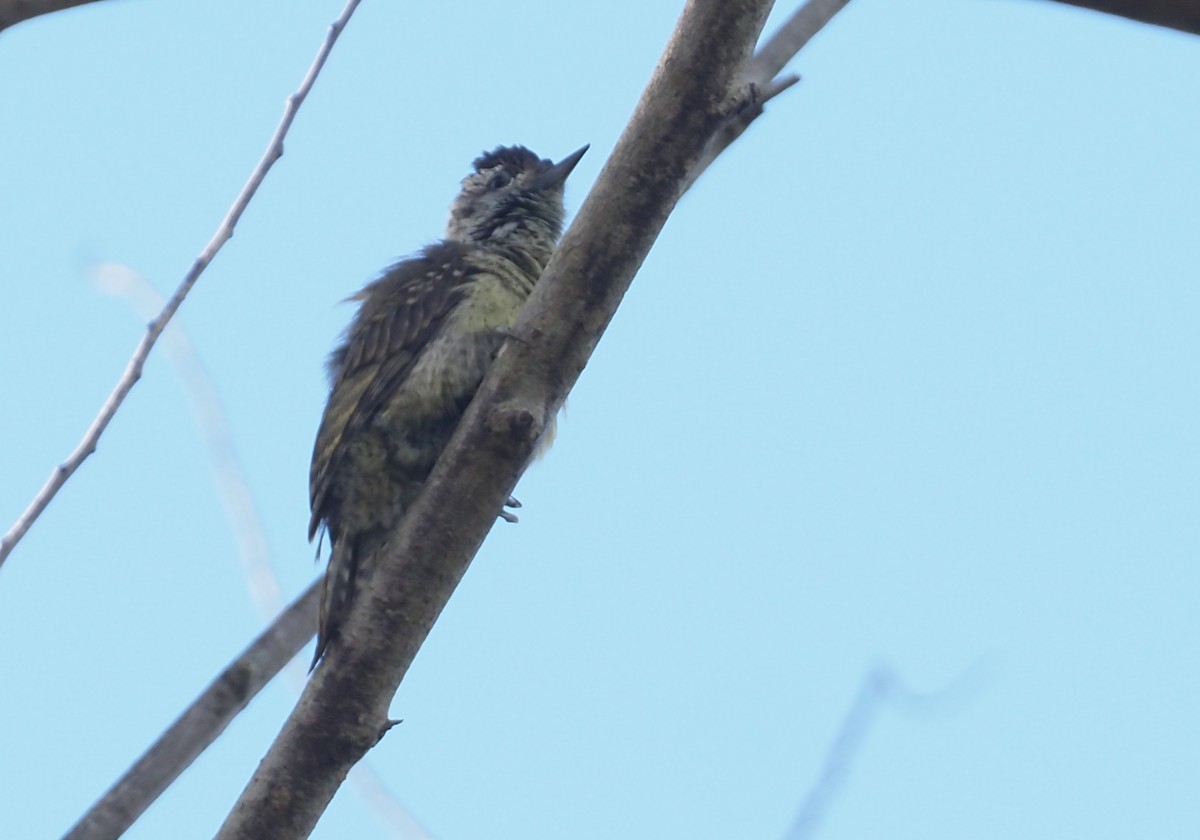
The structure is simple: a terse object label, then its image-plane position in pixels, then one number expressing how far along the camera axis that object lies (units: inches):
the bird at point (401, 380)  328.5
